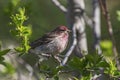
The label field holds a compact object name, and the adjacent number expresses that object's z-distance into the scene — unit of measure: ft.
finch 34.86
